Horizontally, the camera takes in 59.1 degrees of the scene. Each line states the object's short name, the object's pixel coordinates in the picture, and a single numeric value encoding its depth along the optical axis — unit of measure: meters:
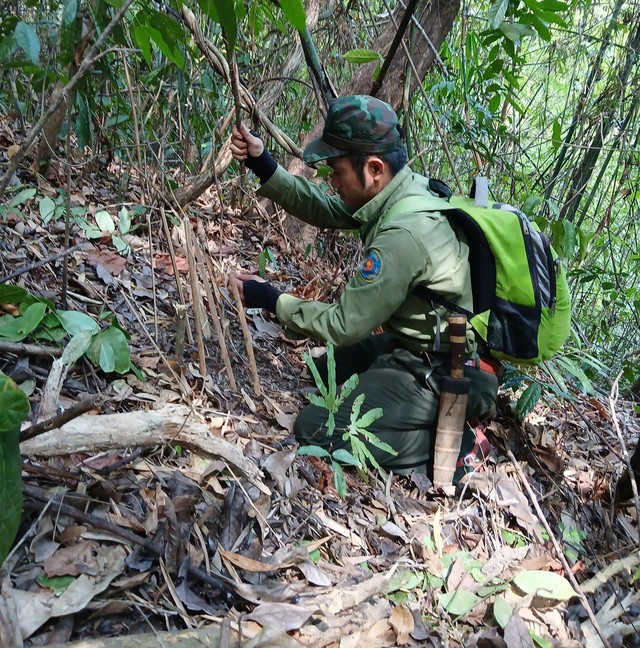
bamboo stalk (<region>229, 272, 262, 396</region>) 2.42
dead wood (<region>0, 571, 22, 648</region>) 1.20
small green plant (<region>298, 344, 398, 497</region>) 2.07
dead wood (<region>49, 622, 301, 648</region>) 1.26
